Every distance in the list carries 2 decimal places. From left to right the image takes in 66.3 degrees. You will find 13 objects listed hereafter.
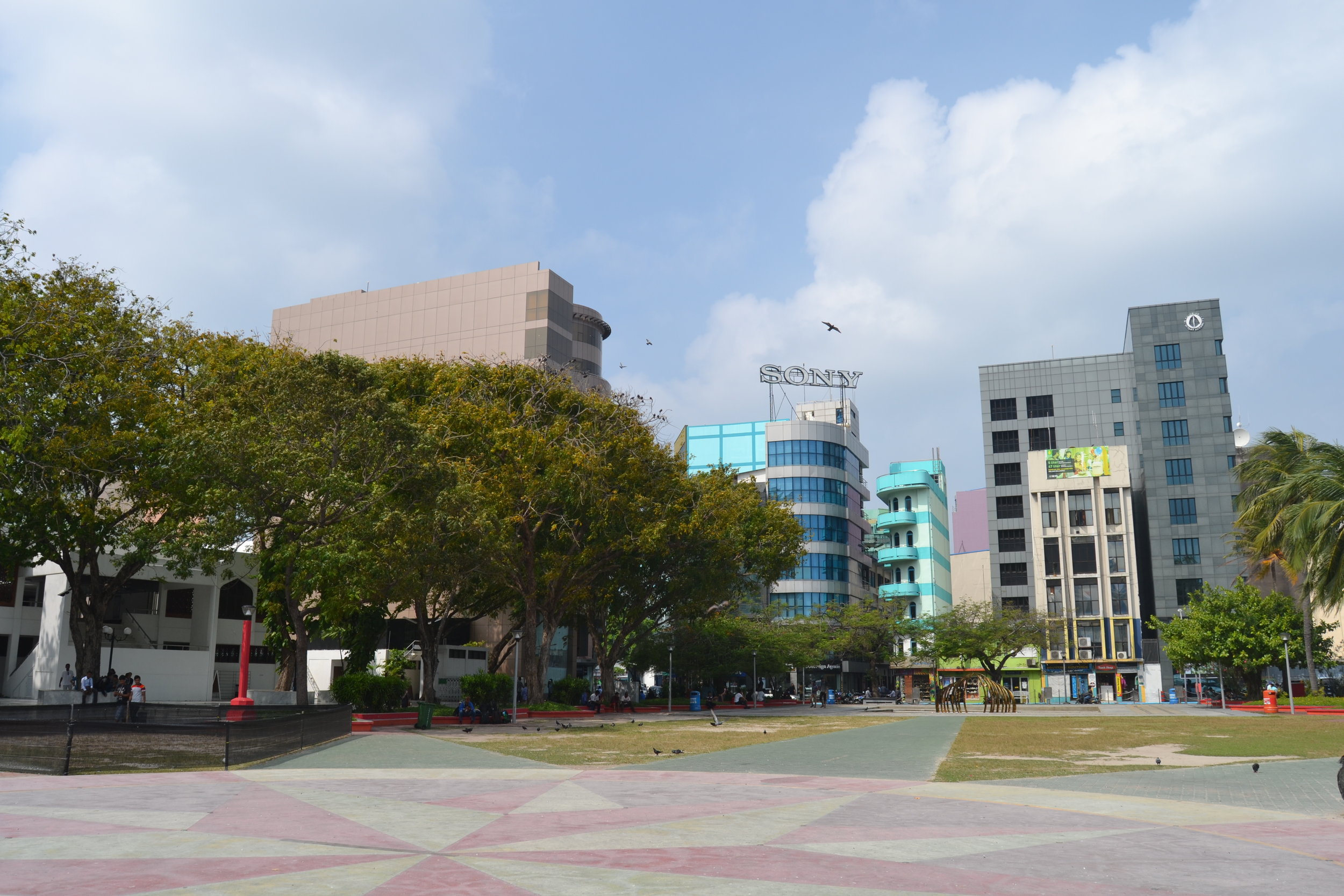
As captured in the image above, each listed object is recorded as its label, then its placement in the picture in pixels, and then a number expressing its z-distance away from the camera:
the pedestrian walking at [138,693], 33.44
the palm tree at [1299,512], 35.88
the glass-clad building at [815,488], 103.38
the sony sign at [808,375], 116.12
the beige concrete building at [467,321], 83.25
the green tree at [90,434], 28.80
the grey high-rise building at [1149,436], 100.06
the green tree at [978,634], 82.00
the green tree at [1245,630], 58.44
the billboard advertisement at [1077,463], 100.50
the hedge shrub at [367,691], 36.81
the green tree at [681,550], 44.84
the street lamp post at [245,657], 30.62
